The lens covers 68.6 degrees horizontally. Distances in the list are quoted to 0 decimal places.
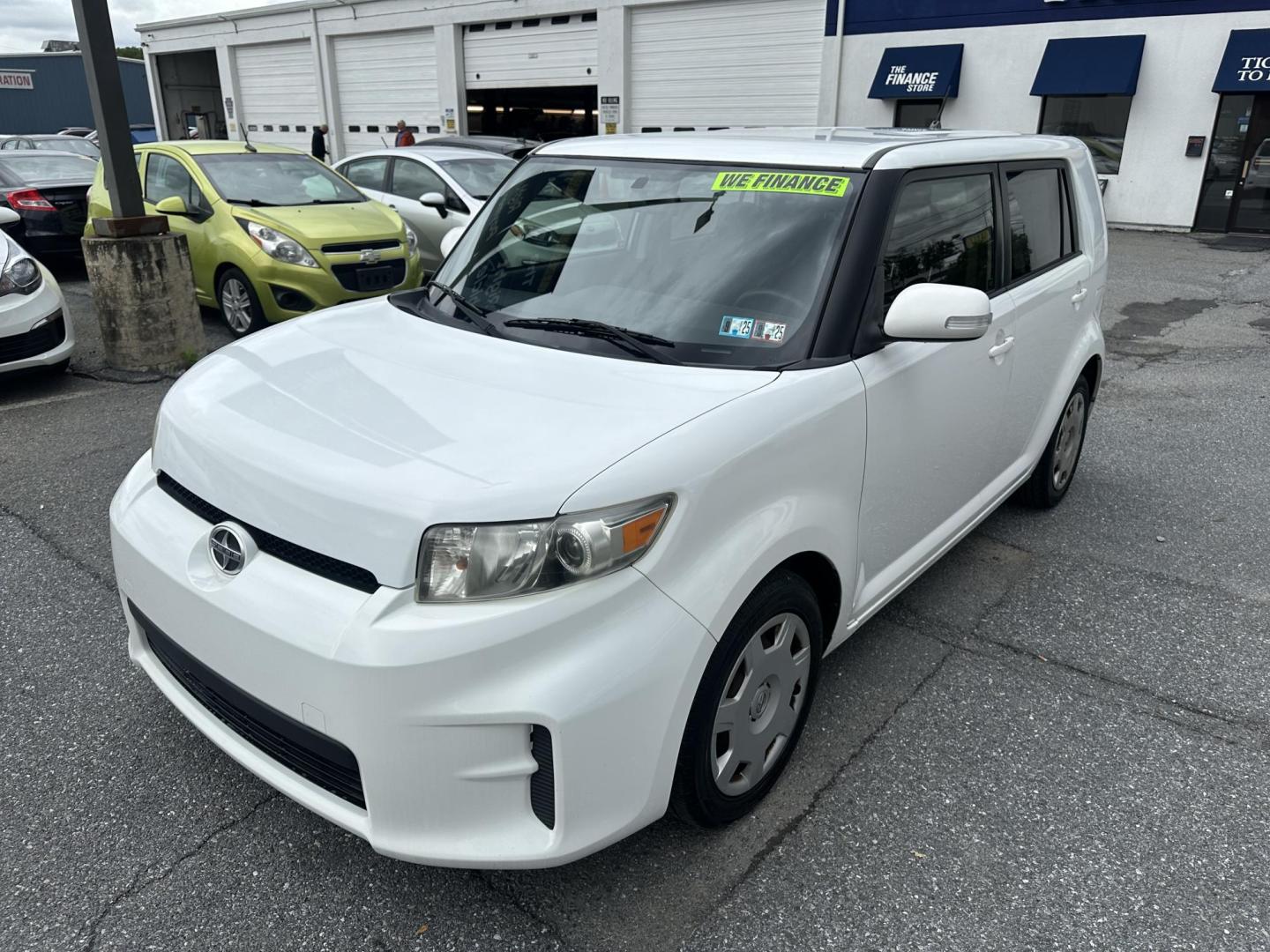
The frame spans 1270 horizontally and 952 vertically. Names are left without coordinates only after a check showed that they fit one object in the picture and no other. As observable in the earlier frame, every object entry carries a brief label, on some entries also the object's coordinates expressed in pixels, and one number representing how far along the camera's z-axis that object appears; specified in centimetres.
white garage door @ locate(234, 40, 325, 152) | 2958
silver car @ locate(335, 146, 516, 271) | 990
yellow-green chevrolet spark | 769
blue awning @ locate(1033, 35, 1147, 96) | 1619
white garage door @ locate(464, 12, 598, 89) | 2305
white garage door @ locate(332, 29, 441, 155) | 2638
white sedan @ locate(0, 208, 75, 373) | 621
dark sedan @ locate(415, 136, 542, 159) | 1255
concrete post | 683
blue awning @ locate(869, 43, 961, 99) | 1825
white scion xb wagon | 193
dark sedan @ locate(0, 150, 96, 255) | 1040
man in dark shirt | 2444
